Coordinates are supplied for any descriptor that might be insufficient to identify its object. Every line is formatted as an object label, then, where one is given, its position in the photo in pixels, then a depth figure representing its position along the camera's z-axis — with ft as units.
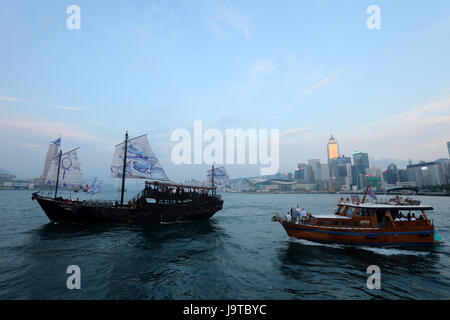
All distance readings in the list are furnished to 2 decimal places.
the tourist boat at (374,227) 53.62
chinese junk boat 84.28
